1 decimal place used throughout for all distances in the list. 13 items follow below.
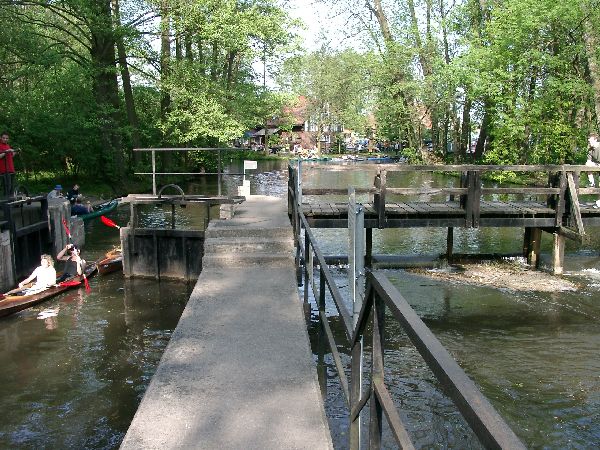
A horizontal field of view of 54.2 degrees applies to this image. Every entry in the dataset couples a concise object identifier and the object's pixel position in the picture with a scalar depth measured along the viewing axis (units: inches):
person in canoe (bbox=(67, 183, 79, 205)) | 925.2
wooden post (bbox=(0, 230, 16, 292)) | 530.6
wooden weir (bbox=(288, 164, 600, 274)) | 510.9
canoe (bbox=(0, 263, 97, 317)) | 477.0
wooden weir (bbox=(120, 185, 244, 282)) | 574.1
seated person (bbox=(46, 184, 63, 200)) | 819.4
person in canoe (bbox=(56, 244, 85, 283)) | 566.3
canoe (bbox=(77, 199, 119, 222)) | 908.2
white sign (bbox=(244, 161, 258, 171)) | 541.2
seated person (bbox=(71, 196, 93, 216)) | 903.1
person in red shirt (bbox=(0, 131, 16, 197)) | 583.5
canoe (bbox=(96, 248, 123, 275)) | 617.9
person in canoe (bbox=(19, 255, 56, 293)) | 519.5
